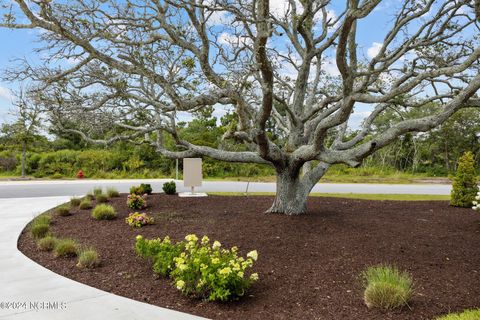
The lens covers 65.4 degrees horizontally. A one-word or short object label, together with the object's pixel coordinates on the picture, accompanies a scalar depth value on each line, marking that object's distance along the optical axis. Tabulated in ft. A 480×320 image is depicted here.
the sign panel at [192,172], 44.93
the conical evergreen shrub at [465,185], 37.45
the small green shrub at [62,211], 33.05
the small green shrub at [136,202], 34.60
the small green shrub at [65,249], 20.16
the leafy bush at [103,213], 30.60
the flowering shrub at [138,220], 27.21
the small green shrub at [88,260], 18.38
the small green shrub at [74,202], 38.32
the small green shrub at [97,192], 43.53
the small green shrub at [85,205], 36.37
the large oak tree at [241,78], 18.99
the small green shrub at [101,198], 40.35
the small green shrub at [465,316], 11.46
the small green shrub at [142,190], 41.22
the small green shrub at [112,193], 43.99
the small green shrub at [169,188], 45.60
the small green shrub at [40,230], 25.02
